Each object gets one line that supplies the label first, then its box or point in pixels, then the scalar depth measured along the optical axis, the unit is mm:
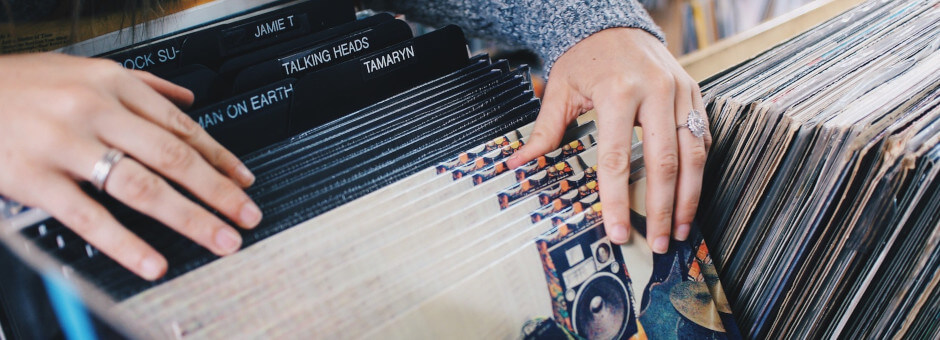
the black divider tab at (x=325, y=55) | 718
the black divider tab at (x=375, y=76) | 714
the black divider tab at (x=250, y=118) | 649
